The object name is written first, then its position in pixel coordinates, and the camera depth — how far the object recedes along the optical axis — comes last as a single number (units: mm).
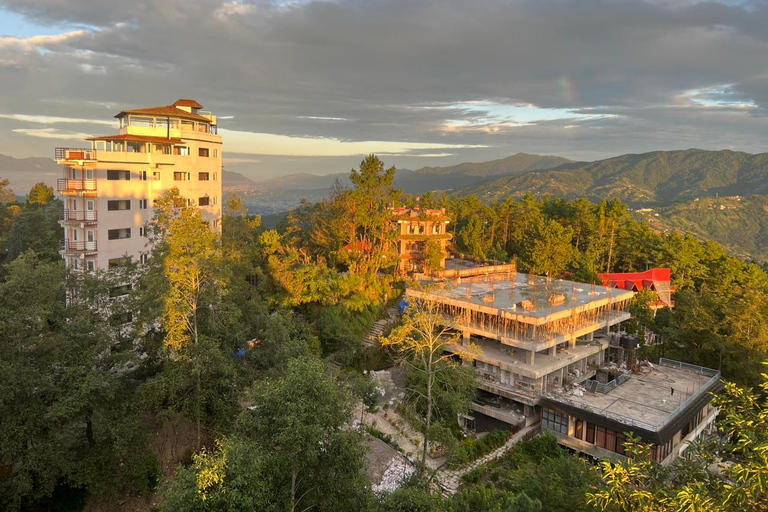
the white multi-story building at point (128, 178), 29906
